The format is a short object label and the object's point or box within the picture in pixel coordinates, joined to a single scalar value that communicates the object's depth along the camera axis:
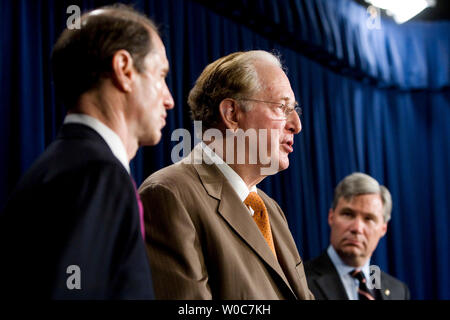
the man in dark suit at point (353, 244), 2.80
